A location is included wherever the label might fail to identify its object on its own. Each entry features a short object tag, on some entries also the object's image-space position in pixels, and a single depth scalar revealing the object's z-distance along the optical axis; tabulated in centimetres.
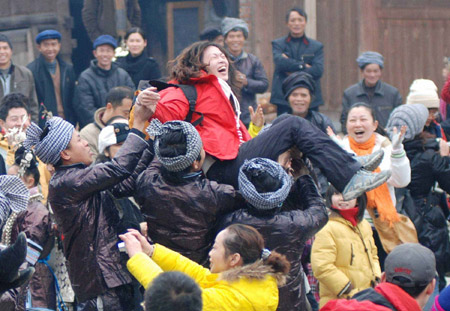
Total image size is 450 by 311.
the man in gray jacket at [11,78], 1783
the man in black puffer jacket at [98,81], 1816
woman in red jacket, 991
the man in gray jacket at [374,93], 1825
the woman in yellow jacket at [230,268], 803
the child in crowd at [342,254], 1193
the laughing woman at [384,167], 1350
